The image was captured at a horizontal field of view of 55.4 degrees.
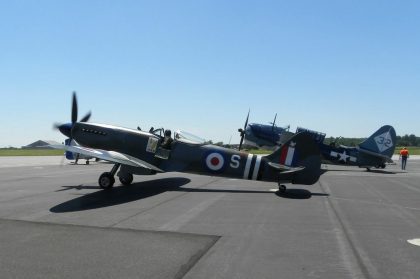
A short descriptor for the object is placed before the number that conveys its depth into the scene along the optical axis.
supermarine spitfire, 14.51
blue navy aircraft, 27.03
